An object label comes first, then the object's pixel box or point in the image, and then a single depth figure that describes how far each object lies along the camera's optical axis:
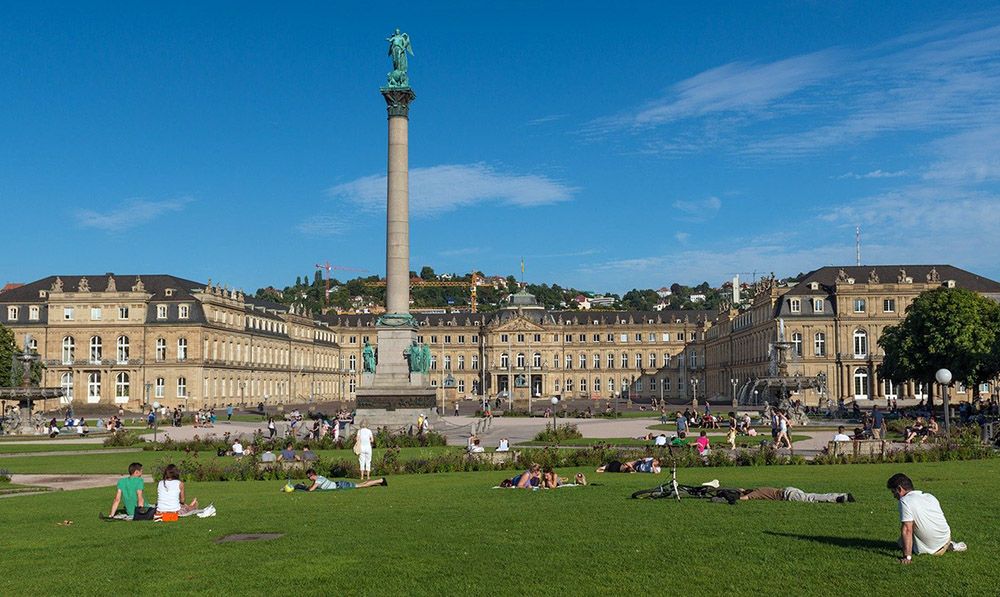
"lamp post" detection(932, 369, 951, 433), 33.59
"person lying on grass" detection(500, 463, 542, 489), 23.45
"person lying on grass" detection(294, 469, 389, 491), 24.72
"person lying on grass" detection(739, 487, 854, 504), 18.67
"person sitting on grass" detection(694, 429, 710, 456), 31.67
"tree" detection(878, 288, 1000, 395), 68.88
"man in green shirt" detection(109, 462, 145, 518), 18.77
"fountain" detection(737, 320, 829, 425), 59.19
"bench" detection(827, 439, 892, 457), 30.70
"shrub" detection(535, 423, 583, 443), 45.53
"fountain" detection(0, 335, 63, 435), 60.47
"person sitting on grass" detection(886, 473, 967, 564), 13.02
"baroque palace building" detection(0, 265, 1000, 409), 110.25
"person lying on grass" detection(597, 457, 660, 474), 27.09
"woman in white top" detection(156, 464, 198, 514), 18.55
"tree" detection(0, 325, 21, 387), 81.38
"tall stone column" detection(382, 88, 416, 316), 55.62
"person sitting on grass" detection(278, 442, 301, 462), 30.34
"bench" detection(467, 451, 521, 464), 30.97
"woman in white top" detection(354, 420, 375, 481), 27.08
